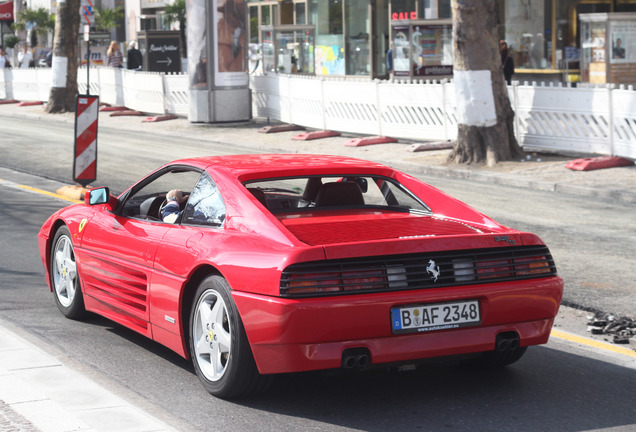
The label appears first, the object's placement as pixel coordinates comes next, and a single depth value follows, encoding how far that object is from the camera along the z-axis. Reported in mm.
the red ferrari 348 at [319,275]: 4891
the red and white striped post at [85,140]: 13094
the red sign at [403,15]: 34625
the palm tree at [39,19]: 62469
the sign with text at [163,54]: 34062
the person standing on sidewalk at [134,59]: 35031
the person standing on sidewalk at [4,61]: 40312
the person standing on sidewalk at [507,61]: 24519
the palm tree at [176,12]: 52419
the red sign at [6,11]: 73312
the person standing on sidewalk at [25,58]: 40125
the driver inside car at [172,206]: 6090
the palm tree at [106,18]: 60156
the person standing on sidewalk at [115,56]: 34406
